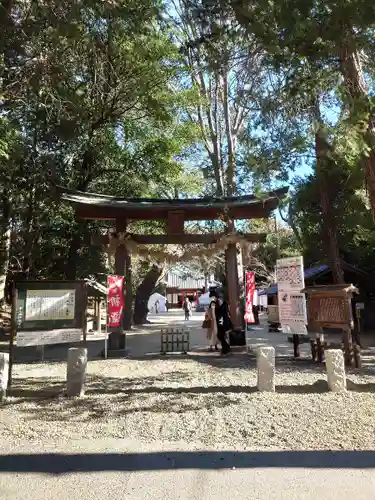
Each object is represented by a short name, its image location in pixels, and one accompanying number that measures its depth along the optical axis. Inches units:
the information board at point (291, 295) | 402.3
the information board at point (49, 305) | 316.5
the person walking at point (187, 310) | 1371.8
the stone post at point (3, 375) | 259.4
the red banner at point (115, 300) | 452.8
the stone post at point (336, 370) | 265.7
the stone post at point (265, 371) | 267.4
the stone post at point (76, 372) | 268.7
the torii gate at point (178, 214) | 480.7
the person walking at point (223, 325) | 463.5
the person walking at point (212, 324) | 489.7
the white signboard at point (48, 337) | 312.8
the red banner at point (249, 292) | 577.0
